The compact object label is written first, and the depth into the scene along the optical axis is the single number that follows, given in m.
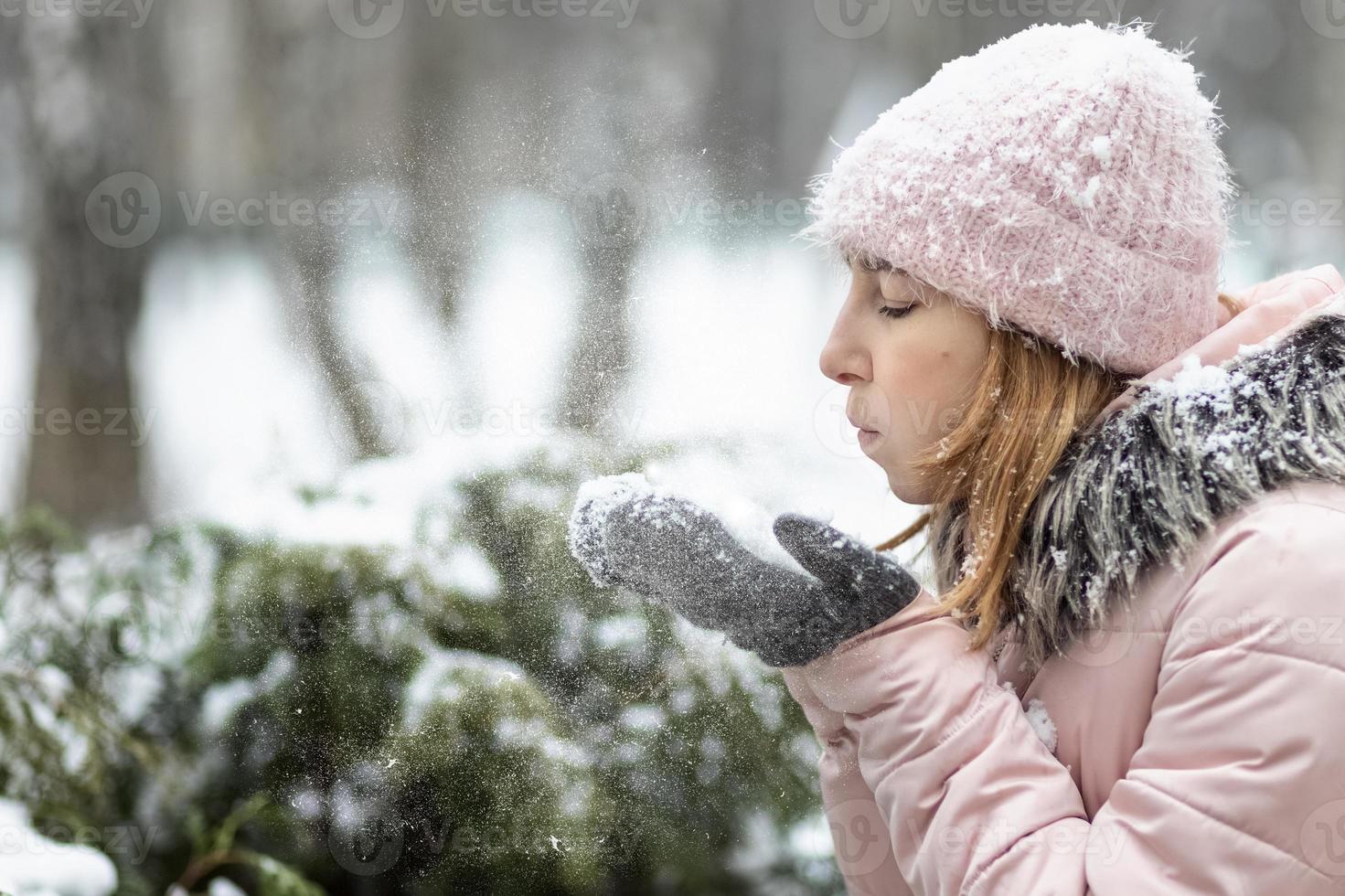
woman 3.57
